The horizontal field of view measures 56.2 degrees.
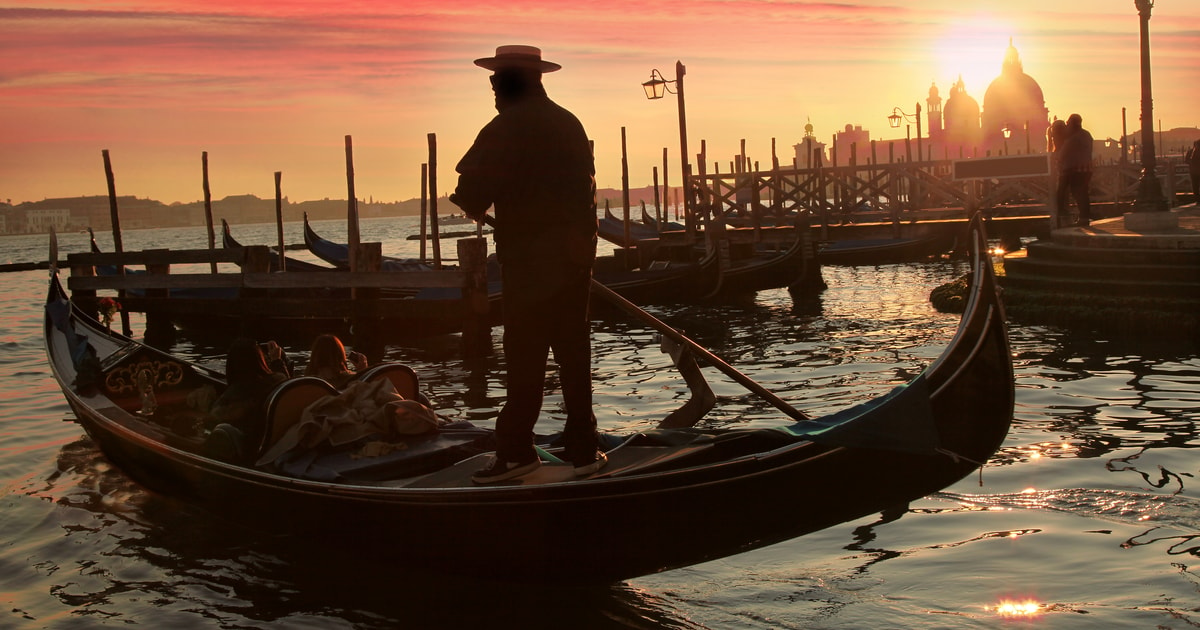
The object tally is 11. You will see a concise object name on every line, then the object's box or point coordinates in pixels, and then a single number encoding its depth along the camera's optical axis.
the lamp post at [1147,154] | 10.31
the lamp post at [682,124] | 16.84
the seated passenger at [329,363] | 5.52
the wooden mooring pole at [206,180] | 19.44
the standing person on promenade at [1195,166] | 16.36
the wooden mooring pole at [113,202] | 17.39
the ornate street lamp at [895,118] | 30.81
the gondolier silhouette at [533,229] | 3.73
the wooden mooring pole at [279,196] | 17.28
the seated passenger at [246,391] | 5.29
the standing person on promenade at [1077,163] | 12.34
